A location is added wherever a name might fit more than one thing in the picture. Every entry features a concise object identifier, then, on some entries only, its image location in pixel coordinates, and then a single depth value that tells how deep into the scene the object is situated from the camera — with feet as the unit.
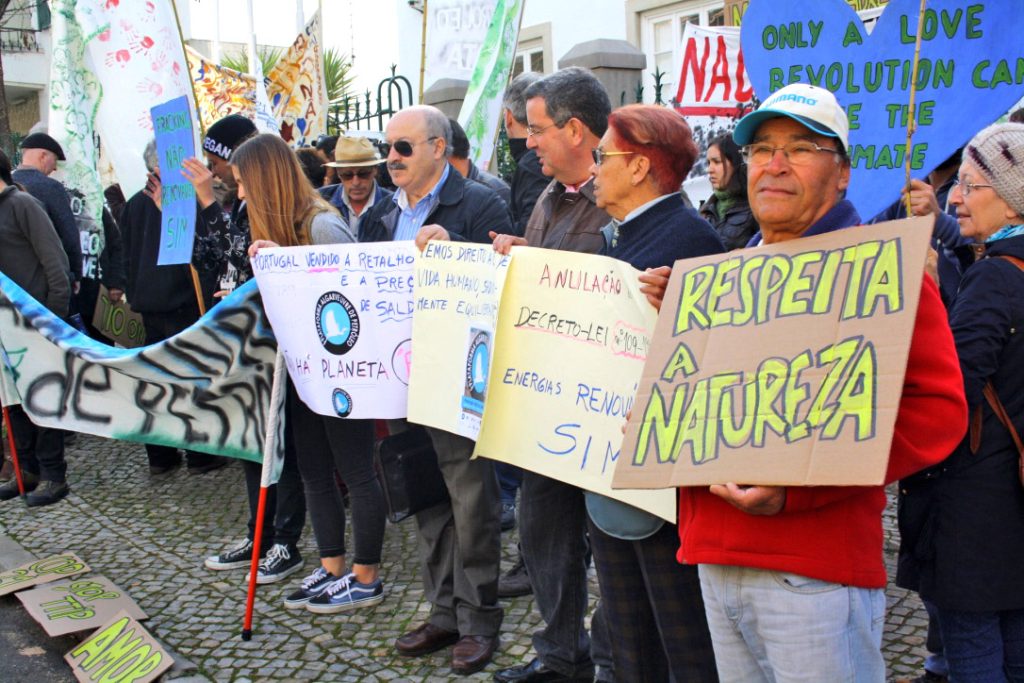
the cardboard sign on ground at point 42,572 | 16.24
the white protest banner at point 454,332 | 11.50
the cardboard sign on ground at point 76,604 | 14.47
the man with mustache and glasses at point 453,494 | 12.89
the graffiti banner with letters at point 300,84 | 32.48
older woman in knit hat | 8.92
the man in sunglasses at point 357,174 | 18.11
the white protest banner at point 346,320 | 13.05
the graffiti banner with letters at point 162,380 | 14.88
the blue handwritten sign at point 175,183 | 16.94
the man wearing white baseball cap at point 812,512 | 6.75
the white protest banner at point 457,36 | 22.11
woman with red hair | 9.34
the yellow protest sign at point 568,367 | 9.61
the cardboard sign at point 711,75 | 22.25
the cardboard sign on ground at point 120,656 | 13.02
